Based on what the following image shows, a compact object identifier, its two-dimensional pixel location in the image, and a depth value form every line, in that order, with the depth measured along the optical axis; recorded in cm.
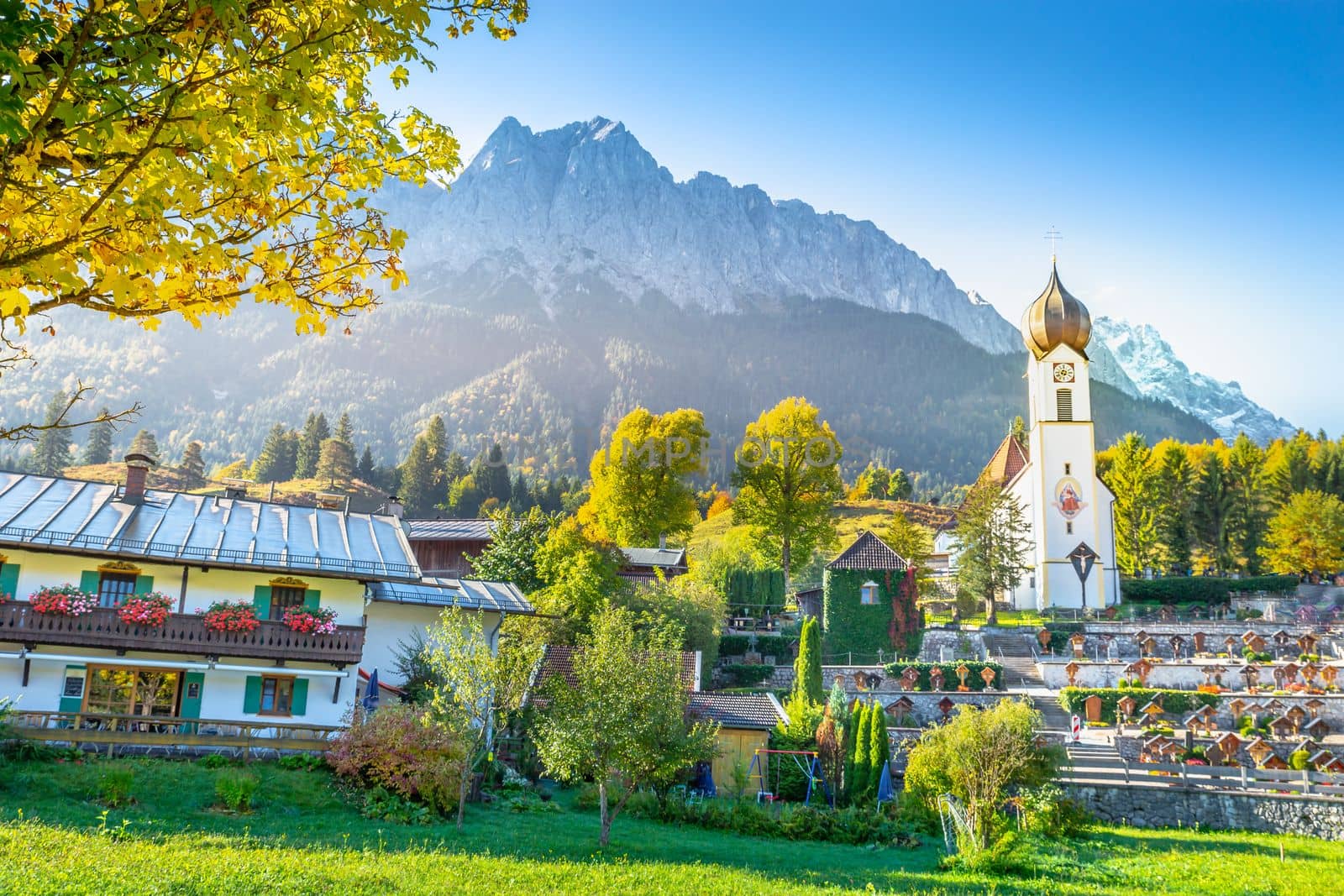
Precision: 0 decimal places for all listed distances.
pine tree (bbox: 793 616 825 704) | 3212
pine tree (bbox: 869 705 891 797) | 2581
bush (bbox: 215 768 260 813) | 1625
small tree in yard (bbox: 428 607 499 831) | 1806
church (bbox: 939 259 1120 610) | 5216
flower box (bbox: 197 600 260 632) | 2206
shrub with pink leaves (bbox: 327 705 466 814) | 1823
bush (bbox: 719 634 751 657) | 4162
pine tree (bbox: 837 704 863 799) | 2617
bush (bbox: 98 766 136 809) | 1567
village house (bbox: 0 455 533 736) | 2131
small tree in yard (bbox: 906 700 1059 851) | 2153
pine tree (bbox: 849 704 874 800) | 2572
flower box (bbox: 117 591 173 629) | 2127
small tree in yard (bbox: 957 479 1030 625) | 4897
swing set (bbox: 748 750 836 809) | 2588
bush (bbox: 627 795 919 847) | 2161
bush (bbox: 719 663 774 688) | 3838
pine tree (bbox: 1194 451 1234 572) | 6359
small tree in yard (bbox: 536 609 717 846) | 1772
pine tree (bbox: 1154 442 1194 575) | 6256
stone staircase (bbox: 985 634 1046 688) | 3909
